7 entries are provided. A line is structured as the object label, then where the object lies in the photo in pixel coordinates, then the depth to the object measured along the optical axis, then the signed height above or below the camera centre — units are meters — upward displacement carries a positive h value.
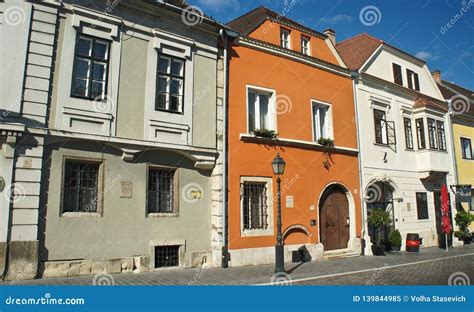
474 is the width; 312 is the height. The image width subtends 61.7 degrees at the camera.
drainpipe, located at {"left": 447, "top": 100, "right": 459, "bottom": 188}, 24.62 +4.50
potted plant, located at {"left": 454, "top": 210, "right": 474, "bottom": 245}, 23.38 -0.19
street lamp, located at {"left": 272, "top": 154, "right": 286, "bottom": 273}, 11.94 -0.95
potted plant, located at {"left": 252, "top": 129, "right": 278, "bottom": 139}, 15.12 +3.29
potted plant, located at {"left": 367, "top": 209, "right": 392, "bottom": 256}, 17.77 -0.03
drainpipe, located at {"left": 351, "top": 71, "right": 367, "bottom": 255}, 18.34 +3.08
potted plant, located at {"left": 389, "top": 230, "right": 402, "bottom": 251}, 19.19 -0.89
